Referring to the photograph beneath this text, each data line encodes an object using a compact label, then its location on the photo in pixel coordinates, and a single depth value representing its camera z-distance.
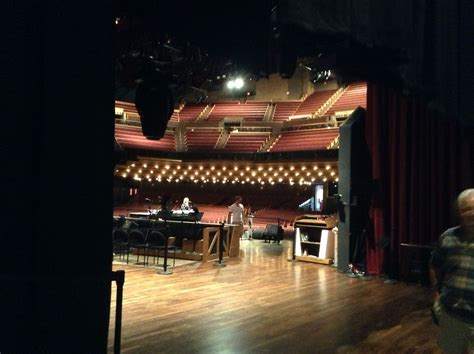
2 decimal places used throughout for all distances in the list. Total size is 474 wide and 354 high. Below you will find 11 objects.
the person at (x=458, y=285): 2.32
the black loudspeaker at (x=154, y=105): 3.89
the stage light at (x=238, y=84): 23.38
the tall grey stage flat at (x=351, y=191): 8.08
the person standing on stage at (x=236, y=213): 11.73
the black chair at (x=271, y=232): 13.05
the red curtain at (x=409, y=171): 6.93
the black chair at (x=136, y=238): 8.47
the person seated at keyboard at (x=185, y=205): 10.82
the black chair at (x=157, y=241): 7.94
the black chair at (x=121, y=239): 8.55
